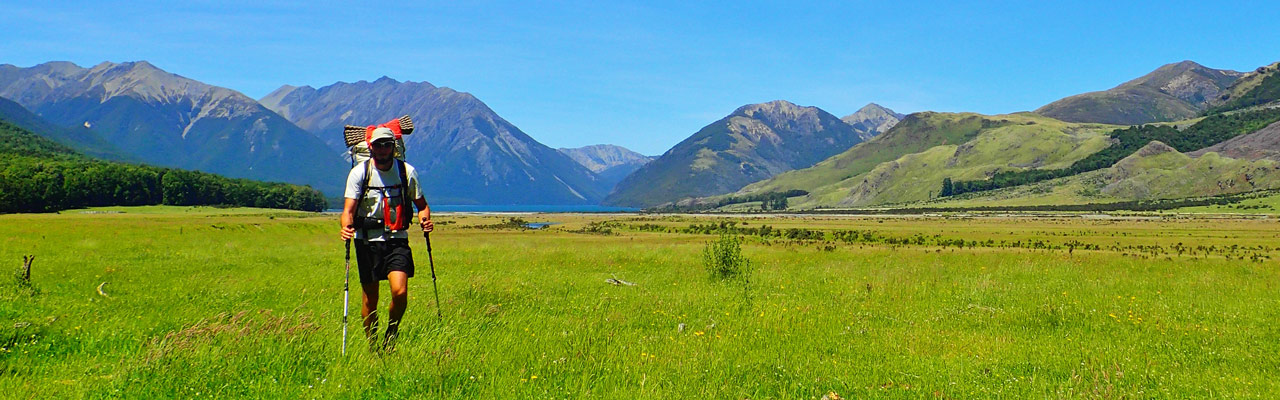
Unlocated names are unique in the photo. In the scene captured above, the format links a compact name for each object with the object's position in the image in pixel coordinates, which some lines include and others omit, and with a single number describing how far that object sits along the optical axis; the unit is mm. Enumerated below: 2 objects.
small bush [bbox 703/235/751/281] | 19228
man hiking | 8383
